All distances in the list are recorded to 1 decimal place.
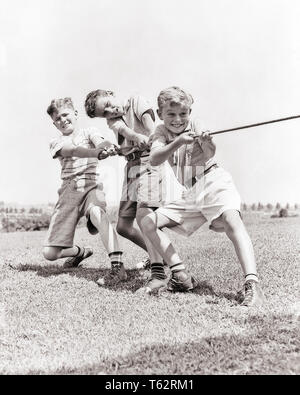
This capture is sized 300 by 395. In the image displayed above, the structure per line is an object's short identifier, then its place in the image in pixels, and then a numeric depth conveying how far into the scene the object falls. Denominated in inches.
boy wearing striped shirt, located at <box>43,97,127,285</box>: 205.6
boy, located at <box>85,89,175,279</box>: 180.2
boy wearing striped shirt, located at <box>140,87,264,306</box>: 152.7
